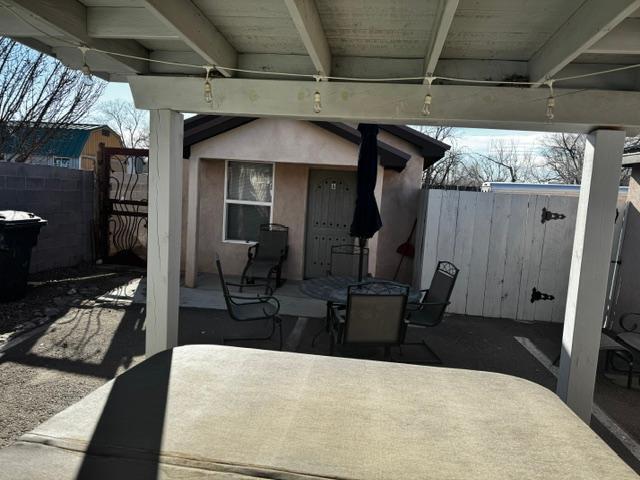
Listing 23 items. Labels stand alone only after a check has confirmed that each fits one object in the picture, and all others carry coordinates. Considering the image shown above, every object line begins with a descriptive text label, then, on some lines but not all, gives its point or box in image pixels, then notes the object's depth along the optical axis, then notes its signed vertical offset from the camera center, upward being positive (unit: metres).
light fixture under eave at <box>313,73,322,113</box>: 3.18 +0.69
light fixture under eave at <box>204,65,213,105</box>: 3.21 +0.74
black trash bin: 5.98 -1.00
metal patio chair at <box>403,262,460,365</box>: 4.96 -1.22
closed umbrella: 5.48 +0.09
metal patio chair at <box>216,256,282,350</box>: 4.73 -1.35
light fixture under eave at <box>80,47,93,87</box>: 2.86 +0.81
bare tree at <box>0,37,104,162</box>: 8.97 +1.66
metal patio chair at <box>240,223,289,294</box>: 7.71 -1.11
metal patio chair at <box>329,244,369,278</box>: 7.65 -1.14
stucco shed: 8.40 -0.23
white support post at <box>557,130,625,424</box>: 3.26 -0.40
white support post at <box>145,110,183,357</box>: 3.49 -0.31
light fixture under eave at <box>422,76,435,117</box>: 3.03 +0.71
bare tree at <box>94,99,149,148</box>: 31.55 +3.60
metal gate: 9.03 -0.57
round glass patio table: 5.00 -1.13
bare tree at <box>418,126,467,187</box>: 25.39 +2.36
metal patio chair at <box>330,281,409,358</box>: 4.20 -1.17
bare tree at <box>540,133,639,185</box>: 25.20 +3.23
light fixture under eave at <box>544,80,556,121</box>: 3.00 +0.74
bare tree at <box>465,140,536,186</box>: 32.12 +3.07
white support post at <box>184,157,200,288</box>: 7.67 -0.55
